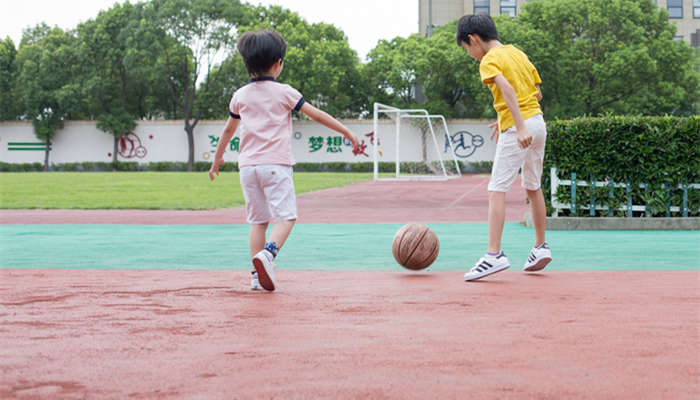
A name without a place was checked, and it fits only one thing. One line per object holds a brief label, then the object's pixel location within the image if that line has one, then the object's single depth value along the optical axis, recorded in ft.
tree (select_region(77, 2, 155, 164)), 145.89
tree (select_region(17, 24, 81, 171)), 152.05
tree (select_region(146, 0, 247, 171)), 143.84
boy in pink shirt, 15.34
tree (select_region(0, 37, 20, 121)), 161.79
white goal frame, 93.60
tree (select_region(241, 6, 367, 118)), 144.56
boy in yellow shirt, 16.85
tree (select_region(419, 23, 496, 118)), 135.03
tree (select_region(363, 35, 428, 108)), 143.02
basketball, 18.44
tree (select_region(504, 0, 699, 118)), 123.85
